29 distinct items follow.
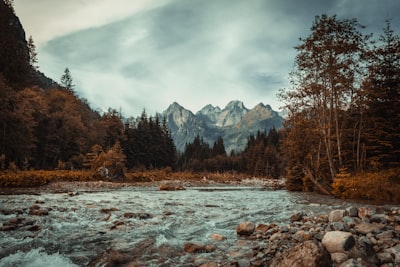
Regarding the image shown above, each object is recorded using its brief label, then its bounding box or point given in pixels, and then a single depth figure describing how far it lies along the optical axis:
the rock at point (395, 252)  3.53
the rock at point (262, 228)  6.12
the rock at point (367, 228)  4.85
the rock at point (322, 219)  6.67
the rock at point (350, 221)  5.47
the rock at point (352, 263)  3.28
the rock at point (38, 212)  8.11
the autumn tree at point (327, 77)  16.59
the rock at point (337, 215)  6.39
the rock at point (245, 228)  6.06
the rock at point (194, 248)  4.85
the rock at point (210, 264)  3.97
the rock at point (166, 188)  22.17
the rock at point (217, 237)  5.71
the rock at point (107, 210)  9.24
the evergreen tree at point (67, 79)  78.06
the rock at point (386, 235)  4.39
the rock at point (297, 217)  7.34
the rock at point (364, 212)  6.43
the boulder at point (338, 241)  3.91
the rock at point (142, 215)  8.18
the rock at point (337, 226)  5.10
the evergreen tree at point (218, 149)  100.19
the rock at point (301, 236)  4.98
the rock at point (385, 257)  3.61
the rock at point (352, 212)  6.59
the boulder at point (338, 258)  3.61
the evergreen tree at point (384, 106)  17.33
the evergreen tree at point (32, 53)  57.72
